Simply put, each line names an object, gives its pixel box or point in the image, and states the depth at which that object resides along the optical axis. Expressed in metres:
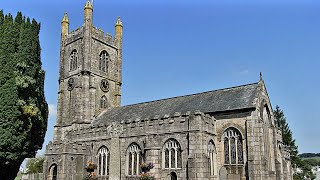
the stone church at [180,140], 27.86
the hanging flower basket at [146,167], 29.30
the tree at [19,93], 24.27
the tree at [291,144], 55.56
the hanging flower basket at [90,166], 33.94
